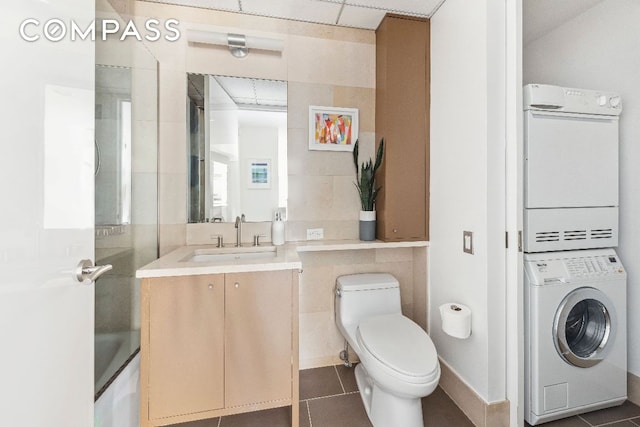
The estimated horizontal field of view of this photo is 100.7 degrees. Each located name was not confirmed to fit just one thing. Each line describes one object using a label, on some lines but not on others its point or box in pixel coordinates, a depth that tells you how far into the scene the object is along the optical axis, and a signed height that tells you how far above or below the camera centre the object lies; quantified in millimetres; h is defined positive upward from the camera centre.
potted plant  1854 +126
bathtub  1129 -777
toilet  1178 -667
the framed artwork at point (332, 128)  1891 +620
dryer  1422 +252
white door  556 -4
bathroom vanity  1226 -598
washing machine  1390 -671
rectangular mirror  1760 +453
